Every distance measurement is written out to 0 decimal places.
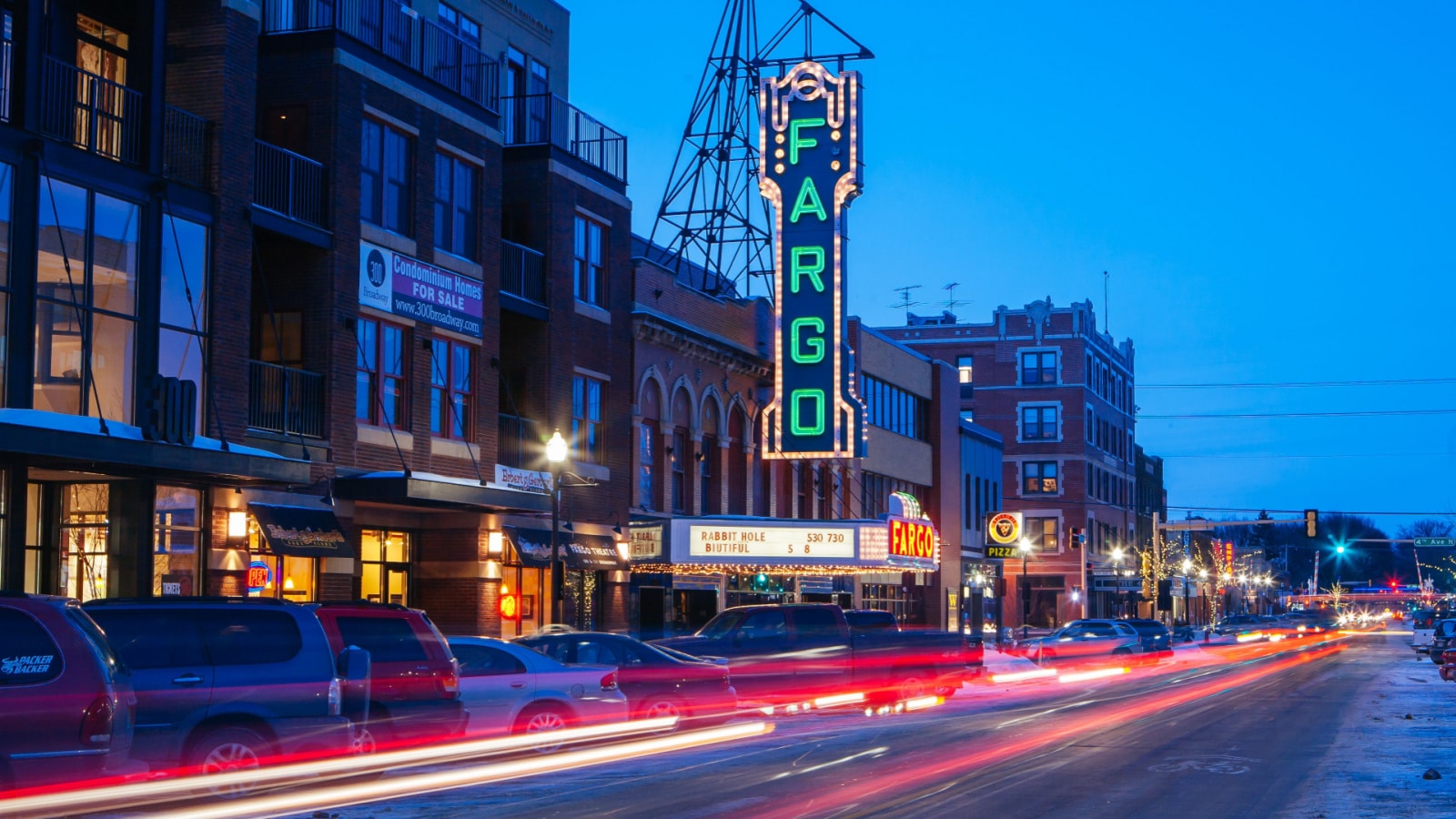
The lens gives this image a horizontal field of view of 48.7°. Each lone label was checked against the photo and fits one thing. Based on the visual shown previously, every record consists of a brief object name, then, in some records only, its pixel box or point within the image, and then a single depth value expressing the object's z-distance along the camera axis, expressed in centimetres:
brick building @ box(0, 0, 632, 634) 2394
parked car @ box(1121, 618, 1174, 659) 5338
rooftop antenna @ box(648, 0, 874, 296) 4394
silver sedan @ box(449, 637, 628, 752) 1811
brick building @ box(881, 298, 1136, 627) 8931
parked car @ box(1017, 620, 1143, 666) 4856
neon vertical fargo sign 4181
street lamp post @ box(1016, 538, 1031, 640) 5407
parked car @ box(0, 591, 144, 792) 1136
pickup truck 2602
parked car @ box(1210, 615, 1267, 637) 8712
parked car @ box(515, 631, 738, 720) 2077
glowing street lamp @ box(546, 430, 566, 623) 2783
